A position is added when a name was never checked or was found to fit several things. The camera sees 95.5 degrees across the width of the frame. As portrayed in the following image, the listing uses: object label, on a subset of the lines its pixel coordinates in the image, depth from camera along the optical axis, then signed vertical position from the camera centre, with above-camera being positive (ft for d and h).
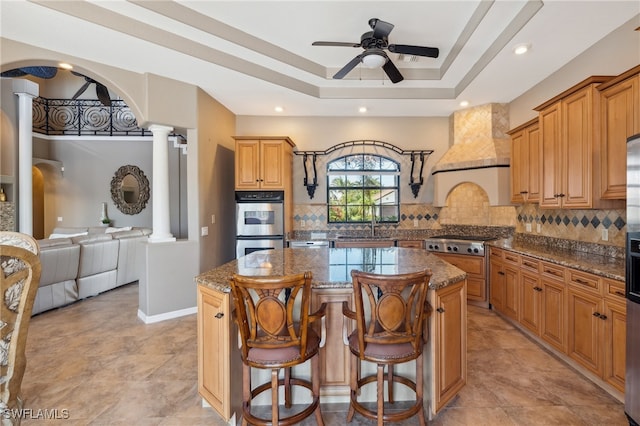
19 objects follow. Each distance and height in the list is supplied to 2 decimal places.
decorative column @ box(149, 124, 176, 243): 12.24 +1.09
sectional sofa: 13.03 -2.75
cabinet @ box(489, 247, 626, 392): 6.89 -2.95
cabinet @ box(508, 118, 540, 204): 11.29 +1.97
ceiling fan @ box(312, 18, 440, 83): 8.56 +4.89
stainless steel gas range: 13.05 -2.31
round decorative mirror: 26.25 +2.08
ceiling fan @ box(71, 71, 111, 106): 15.21 +6.25
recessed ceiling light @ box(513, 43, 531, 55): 9.46 +5.37
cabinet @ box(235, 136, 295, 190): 14.79 +2.47
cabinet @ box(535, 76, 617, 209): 8.41 +1.96
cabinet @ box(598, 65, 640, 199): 7.30 +2.27
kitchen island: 6.03 -2.70
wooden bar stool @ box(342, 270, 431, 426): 5.18 -2.17
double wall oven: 14.55 -0.54
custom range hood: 13.60 +2.72
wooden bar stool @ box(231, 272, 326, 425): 5.02 -2.20
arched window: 17.39 +1.32
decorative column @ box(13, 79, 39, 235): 18.03 +4.62
